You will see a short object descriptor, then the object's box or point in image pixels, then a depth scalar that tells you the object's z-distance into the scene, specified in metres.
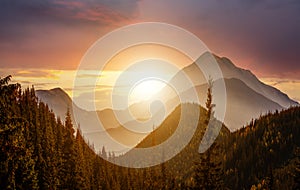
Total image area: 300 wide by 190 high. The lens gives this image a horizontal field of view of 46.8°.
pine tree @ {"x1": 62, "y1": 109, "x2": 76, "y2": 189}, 69.50
